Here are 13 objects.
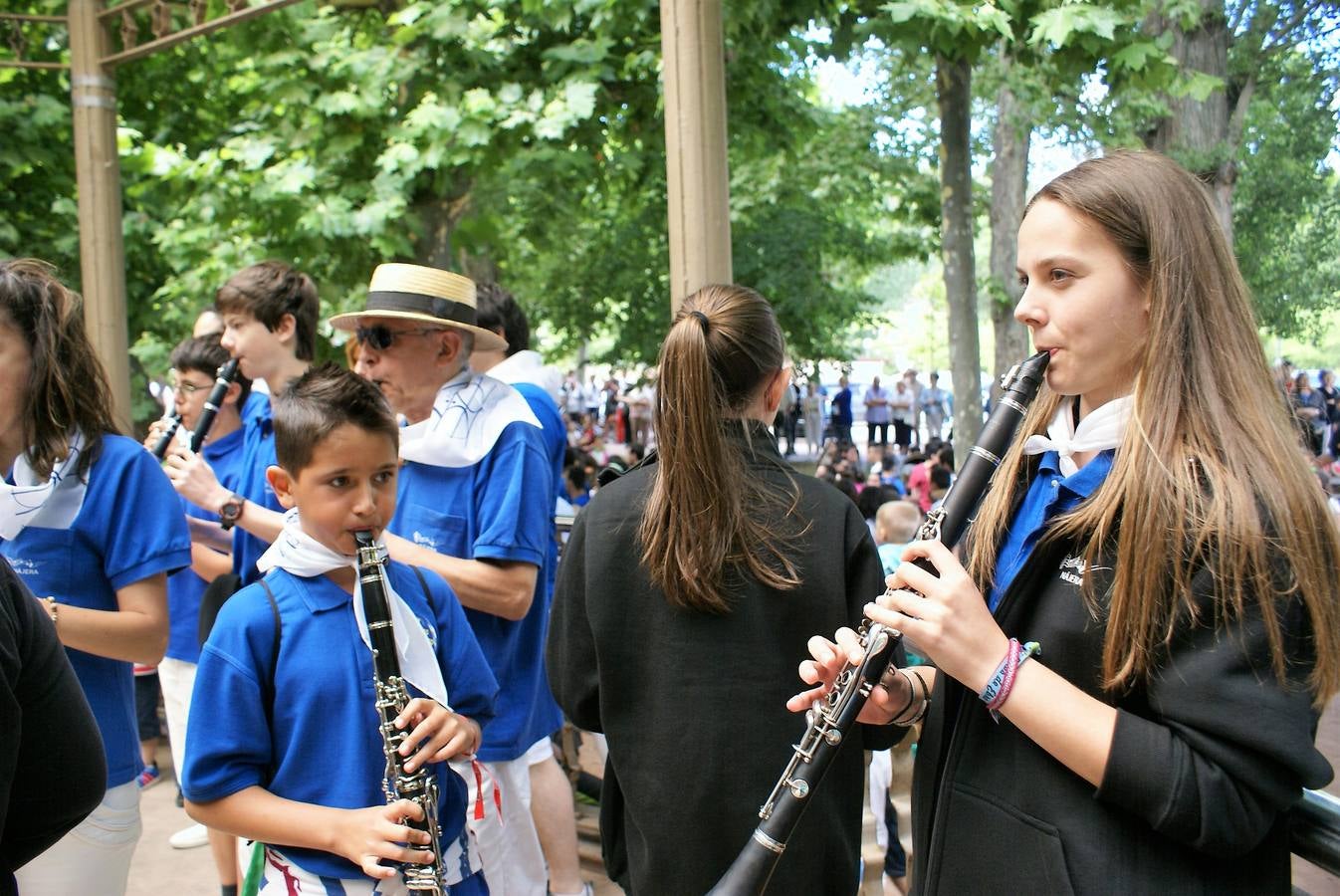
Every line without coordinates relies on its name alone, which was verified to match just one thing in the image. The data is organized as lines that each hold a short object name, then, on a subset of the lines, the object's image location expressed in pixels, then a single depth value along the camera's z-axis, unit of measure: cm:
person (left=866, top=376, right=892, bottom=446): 2588
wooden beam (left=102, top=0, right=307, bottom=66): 498
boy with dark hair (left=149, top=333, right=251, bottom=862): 429
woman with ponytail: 235
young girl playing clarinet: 143
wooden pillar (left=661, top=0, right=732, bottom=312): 334
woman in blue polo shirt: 261
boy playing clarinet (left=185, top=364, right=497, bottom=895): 221
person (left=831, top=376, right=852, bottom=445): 2447
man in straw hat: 315
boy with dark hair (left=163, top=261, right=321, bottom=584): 373
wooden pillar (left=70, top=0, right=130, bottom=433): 559
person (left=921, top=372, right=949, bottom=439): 2736
